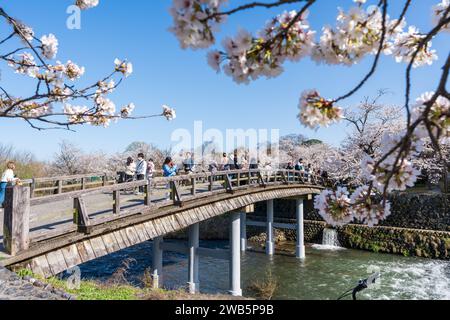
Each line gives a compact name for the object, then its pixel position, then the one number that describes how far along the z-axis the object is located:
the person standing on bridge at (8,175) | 8.66
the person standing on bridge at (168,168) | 11.78
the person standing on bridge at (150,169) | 13.35
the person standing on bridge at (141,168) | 11.89
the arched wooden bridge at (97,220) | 5.16
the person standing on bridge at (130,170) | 12.81
